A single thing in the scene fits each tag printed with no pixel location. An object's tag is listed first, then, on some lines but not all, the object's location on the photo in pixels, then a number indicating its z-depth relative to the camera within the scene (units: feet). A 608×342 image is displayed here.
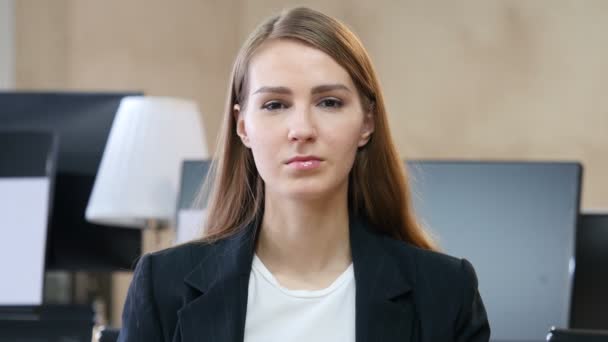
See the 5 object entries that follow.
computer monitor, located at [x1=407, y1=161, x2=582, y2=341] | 15.86
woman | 10.68
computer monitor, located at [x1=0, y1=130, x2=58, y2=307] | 17.29
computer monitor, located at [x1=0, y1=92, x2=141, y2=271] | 19.79
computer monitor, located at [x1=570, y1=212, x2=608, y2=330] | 15.69
